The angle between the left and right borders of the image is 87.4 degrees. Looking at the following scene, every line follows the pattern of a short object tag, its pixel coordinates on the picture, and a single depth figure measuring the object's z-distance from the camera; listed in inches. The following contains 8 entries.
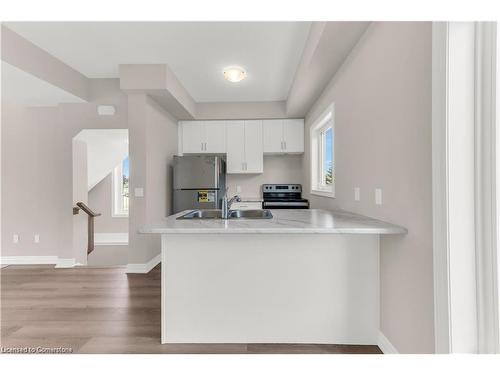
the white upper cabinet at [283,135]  181.2
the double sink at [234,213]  95.2
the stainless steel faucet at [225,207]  87.7
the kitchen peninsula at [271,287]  70.2
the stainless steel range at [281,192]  189.3
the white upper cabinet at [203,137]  182.1
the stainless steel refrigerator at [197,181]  161.3
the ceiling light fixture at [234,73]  121.6
